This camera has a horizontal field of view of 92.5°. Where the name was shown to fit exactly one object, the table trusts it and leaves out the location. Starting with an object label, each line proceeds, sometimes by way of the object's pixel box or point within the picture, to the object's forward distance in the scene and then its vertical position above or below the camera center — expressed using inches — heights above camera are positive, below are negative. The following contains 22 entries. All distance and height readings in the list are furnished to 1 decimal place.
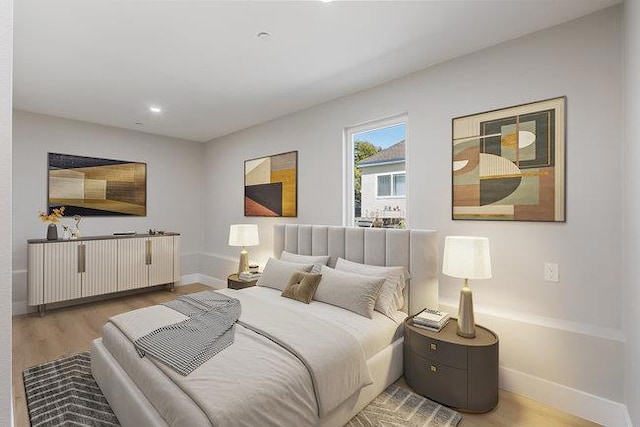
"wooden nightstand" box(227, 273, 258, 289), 147.2 -34.8
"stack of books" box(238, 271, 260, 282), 149.1 -32.1
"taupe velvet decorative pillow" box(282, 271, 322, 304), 108.0 -26.9
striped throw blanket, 68.2 -32.1
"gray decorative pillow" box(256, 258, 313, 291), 122.5 -25.0
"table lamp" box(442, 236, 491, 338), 84.6 -14.8
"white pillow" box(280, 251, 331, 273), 121.7 -20.3
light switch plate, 86.0 -16.6
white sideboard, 152.5 -30.8
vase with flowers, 157.3 -5.1
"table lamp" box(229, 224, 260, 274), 161.2 -14.5
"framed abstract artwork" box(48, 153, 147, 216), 169.9 +14.8
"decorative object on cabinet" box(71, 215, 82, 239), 168.1 -10.9
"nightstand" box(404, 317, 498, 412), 80.4 -42.2
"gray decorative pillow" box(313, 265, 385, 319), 97.3 -26.2
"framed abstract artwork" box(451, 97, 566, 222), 86.1 +15.2
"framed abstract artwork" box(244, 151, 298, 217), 163.2 +15.1
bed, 57.9 -34.2
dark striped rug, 77.0 -52.7
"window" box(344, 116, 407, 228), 124.1 +16.6
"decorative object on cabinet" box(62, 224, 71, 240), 166.4 -11.9
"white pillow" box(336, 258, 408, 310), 100.4 -23.4
